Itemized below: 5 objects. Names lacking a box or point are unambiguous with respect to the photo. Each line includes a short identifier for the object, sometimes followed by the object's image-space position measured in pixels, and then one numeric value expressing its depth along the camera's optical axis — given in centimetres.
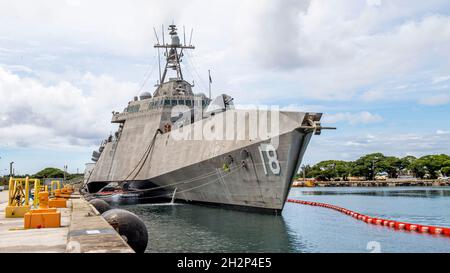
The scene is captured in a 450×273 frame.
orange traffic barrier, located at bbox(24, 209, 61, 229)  1086
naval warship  1927
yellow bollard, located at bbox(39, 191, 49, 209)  1332
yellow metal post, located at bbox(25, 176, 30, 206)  1504
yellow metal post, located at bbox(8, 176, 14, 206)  1498
